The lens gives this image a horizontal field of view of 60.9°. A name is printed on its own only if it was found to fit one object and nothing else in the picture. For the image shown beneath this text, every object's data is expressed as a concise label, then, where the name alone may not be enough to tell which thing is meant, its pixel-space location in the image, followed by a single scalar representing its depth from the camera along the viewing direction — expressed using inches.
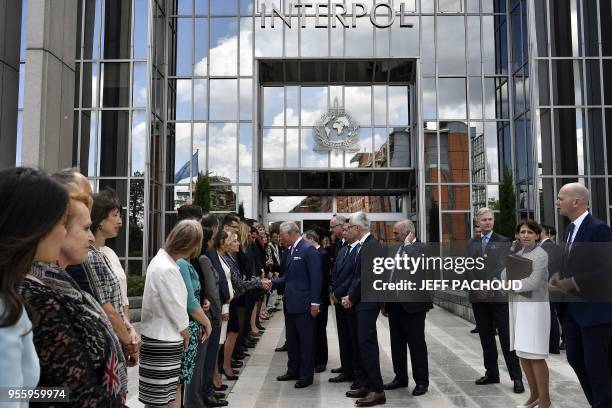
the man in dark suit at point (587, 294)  169.3
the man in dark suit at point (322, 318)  300.4
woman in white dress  198.5
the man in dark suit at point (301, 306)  265.0
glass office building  730.2
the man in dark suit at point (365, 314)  231.9
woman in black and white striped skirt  159.9
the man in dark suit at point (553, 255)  196.4
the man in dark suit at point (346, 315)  256.5
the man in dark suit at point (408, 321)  249.6
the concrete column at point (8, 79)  378.9
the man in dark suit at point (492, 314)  253.1
